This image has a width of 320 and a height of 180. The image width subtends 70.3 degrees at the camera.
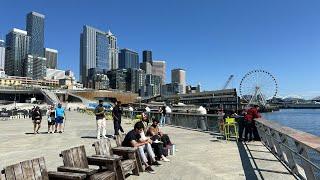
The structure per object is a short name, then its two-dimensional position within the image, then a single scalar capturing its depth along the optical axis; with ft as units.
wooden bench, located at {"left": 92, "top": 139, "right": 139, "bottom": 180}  16.02
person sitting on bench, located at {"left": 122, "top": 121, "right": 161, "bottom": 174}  19.21
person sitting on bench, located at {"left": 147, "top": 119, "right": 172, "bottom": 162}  22.96
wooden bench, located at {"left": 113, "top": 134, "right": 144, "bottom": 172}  18.42
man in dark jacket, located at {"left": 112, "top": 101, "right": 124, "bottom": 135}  35.34
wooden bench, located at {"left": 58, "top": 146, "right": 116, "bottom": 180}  13.40
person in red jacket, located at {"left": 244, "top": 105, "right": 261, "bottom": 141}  32.54
